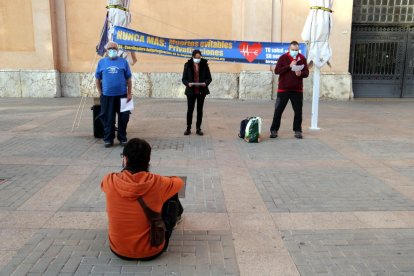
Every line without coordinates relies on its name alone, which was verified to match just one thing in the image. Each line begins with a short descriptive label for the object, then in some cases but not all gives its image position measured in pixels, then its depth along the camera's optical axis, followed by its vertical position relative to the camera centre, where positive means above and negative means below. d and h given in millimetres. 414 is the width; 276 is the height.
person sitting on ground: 3213 -1034
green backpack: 7766 -1211
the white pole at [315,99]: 9047 -745
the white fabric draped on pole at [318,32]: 8617 +653
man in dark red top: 7945 -363
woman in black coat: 8266 -253
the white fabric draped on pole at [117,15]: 8328 +943
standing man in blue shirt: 7203 -425
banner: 9727 +351
